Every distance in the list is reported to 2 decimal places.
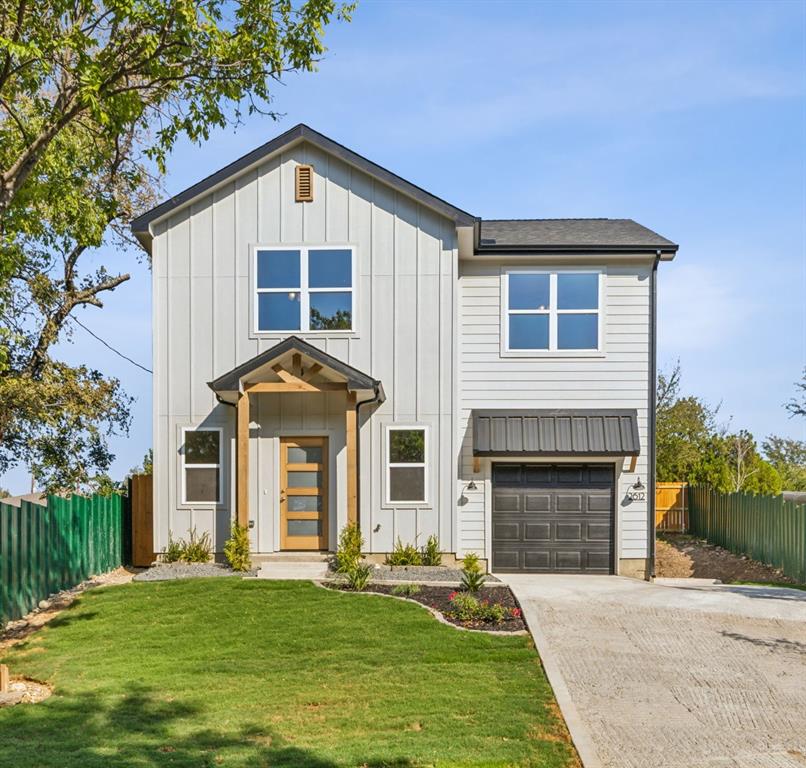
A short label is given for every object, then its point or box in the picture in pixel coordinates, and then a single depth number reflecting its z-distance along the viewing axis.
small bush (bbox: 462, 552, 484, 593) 11.88
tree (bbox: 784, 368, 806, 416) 31.98
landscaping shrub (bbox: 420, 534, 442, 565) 14.33
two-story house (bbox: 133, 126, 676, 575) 14.70
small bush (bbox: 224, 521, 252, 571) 13.67
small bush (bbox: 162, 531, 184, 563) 14.47
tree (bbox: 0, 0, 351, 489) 9.38
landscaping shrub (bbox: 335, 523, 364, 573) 13.48
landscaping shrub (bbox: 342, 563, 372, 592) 12.23
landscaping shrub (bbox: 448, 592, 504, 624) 10.42
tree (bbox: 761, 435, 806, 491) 45.32
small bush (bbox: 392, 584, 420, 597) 11.95
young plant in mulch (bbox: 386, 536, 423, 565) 14.24
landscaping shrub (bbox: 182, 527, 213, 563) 14.40
